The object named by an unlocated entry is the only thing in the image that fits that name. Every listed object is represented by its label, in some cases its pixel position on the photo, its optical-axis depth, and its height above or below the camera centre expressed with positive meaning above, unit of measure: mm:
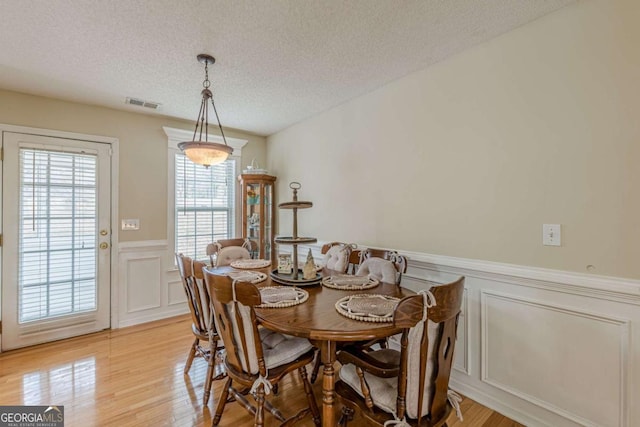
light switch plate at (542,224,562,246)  1638 -114
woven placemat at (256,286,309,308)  1548 -486
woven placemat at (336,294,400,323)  1340 -480
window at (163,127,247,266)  3613 +182
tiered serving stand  1872 -408
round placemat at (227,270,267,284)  2094 -477
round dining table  1231 -512
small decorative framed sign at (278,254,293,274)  2176 -395
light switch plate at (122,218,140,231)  3299 -128
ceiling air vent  2993 +1196
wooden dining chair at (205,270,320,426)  1359 -754
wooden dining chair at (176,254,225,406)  1904 -740
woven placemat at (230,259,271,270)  2527 -463
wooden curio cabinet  3891 +54
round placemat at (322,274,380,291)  1881 -472
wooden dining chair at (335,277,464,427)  1079 -631
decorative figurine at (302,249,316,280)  2041 -407
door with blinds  2744 -265
